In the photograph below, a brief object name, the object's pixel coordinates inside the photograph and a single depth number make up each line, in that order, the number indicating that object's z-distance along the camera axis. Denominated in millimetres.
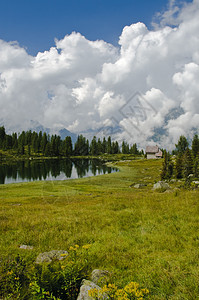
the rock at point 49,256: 6568
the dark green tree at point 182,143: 150500
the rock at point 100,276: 5168
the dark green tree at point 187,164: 55250
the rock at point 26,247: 8038
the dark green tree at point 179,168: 58938
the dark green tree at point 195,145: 111694
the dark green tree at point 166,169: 57503
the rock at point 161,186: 33025
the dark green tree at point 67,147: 177500
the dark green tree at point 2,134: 181475
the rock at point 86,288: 4316
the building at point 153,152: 151000
